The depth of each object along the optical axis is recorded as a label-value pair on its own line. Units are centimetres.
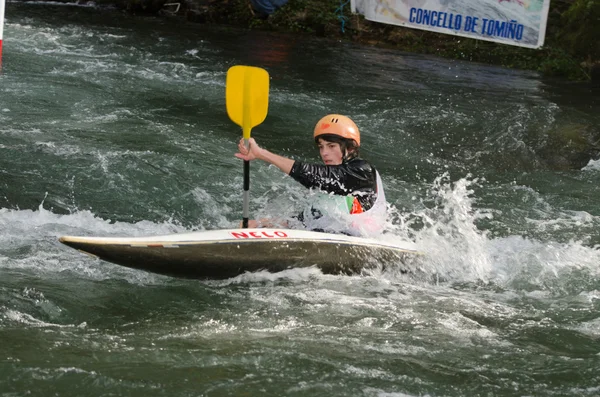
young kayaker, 1192
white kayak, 1087
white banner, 2878
